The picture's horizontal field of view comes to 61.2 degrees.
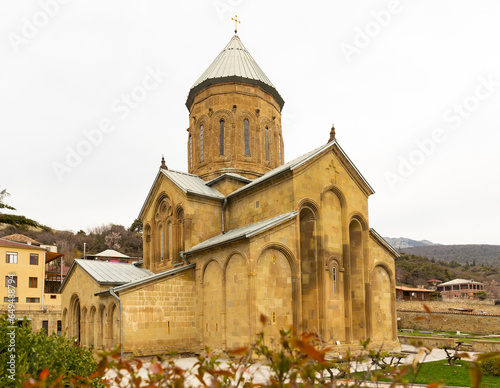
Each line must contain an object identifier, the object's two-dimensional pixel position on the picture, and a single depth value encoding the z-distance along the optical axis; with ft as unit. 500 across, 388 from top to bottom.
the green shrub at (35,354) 16.76
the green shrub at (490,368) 37.11
